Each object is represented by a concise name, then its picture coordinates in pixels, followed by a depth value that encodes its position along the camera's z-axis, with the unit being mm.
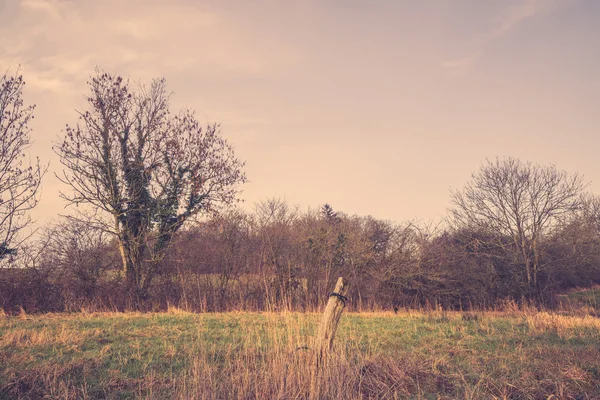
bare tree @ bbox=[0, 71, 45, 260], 14250
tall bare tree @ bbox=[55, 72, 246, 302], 17297
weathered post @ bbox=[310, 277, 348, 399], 5432
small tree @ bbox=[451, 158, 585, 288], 24359
